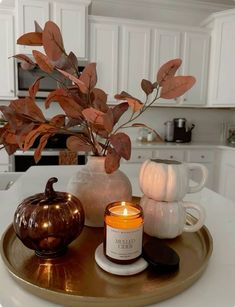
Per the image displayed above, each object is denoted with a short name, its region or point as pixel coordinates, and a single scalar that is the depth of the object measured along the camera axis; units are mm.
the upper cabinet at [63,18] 2457
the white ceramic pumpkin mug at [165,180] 588
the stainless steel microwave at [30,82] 2445
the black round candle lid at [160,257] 486
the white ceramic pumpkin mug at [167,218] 596
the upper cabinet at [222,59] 2684
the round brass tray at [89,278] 413
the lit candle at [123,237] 487
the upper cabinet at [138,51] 2668
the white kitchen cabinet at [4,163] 2492
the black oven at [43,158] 2414
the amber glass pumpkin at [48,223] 507
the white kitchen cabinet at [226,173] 2658
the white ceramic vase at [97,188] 647
